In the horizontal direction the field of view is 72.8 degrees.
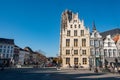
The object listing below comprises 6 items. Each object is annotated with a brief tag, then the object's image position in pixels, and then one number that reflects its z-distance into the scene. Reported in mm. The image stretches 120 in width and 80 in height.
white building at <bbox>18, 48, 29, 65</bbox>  48946
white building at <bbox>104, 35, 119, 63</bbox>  25817
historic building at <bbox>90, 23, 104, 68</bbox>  25767
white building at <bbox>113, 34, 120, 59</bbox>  26253
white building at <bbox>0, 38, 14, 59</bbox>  40069
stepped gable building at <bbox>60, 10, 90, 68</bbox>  26024
